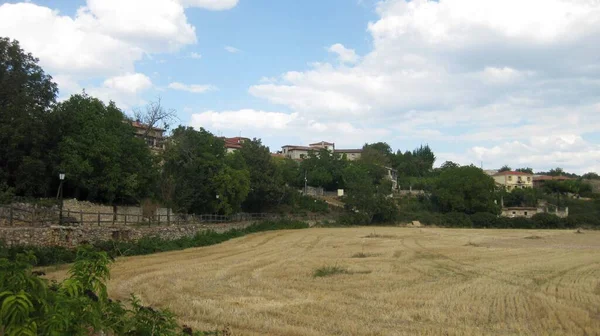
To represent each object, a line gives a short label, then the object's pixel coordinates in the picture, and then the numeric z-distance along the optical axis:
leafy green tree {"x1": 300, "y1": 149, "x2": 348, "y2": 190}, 103.62
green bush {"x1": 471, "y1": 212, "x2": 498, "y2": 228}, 83.50
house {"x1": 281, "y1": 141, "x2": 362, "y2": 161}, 146.38
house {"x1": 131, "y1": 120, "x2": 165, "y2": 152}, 52.00
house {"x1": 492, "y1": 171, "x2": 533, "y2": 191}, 148.74
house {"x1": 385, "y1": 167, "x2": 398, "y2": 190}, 132.45
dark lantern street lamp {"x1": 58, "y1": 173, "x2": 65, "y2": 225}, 27.12
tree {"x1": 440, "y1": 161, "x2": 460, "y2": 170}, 140.51
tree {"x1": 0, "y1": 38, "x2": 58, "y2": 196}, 36.62
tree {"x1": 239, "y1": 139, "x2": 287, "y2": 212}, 65.25
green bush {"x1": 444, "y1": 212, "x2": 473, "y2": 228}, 83.82
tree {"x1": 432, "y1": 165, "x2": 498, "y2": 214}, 90.75
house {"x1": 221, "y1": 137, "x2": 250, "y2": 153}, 117.65
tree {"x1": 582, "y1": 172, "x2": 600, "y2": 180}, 187.88
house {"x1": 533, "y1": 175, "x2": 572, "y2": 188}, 153.59
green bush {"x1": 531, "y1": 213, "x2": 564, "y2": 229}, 82.94
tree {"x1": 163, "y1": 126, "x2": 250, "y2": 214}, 50.47
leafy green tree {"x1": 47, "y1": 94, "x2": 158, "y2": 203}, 37.94
